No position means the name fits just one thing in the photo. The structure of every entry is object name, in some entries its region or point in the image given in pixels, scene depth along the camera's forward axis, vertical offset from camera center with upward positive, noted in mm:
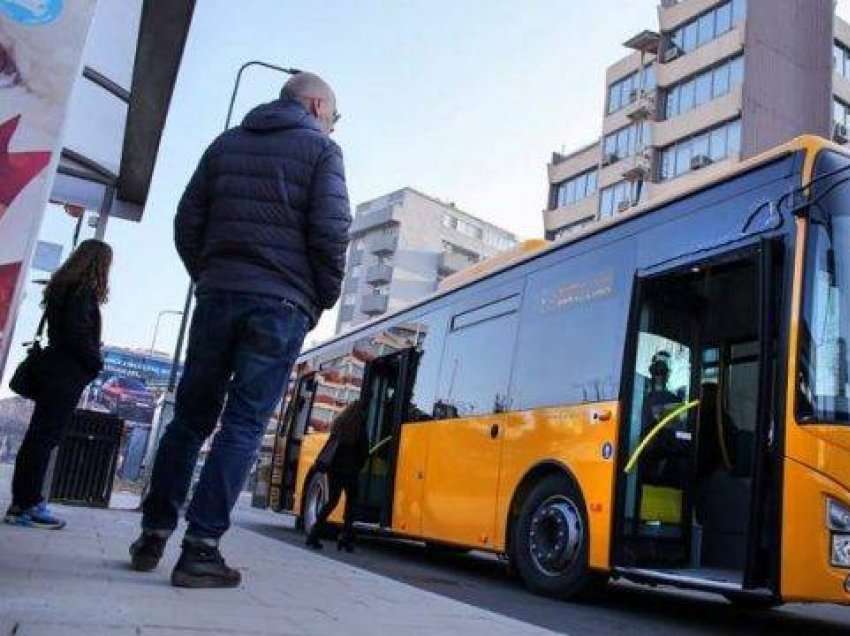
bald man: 3998 +840
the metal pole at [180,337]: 21362 +3405
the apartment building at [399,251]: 80750 +22303
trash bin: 10098 -44
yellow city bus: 5656 +1056
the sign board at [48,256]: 14437 +3077
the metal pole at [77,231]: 14660 +3542
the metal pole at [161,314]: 58719 +9789
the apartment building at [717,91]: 41219 +21392
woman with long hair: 5977 +571
